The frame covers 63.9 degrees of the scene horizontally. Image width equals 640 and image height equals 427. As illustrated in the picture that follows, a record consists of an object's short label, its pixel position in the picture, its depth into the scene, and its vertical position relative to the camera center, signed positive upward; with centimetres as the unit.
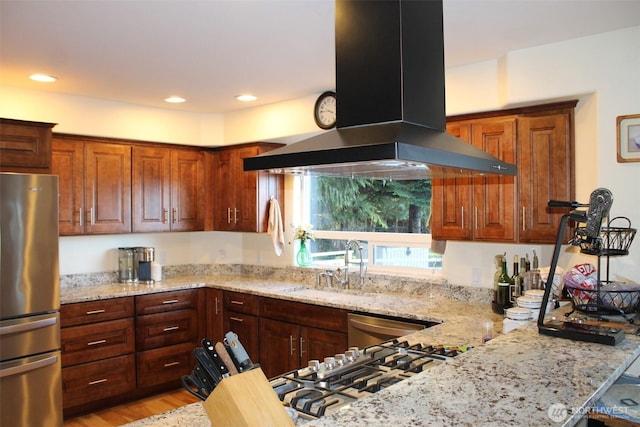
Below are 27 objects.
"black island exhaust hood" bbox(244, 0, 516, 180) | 172 +45
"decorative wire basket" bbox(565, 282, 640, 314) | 217 -36
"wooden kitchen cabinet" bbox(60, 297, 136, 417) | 390 -105
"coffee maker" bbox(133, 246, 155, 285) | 475 -39
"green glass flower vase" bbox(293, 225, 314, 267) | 480 -30
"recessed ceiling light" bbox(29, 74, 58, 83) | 364 +103
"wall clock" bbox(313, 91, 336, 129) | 406 +87
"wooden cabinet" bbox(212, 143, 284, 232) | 478 +27
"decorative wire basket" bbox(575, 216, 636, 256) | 199 -10
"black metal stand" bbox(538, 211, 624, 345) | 187 -43
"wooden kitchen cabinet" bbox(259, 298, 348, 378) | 370 -88
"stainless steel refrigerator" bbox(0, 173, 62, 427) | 325 -54
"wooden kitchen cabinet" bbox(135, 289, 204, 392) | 432 -102
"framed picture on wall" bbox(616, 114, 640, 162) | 273 +42
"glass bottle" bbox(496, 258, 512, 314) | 317 -45
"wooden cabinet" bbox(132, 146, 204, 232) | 464 +29
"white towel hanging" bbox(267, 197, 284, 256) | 476 -7
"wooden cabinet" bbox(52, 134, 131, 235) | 418 +31
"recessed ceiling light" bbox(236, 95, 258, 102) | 434 +104
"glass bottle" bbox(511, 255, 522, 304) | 308 -40
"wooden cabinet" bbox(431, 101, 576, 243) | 304 +22
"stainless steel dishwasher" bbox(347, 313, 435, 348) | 324 -71
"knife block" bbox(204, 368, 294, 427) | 117 -43
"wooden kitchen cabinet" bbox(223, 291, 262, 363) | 433 -86
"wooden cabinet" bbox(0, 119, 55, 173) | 358 +53
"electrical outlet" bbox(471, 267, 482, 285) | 365 -42
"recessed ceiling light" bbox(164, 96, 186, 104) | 437 +104
